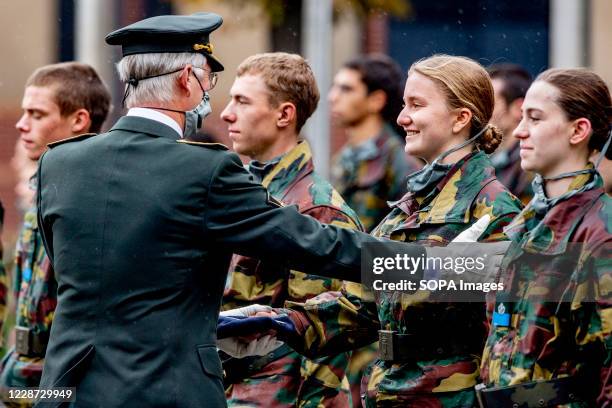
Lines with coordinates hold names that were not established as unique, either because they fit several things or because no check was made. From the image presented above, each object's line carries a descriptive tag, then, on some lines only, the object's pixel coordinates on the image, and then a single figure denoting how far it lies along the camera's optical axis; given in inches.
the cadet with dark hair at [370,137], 684.7
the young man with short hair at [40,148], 494.9
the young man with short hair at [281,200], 426.0
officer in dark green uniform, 326.0
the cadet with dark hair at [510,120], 644.7
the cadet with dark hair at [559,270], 327.0
